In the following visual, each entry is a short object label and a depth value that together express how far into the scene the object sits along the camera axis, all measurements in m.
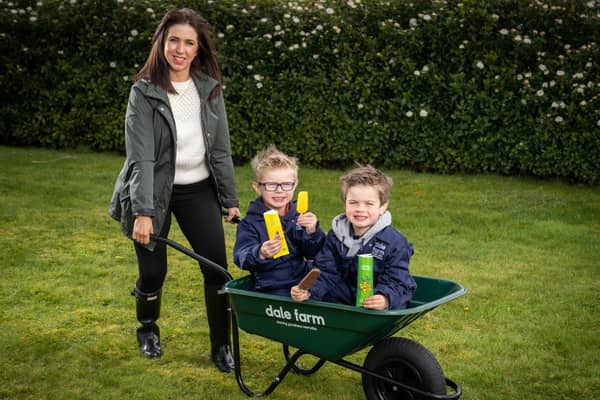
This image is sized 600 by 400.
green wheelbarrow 3.03
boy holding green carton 3.15
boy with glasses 3.50
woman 3.63
